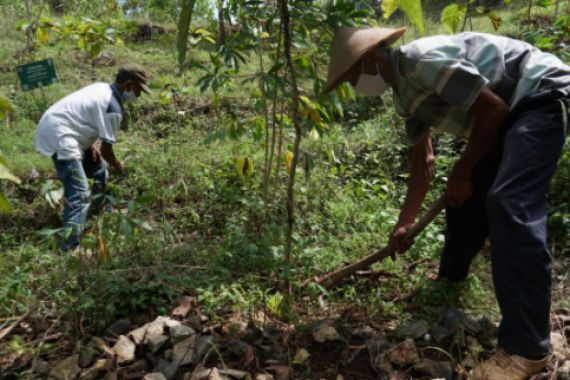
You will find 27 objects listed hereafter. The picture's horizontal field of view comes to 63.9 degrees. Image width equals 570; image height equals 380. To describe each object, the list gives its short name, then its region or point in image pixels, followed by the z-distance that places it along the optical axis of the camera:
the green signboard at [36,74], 4.09
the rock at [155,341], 1.93
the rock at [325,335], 1.92
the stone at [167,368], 1.81
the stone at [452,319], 1.94
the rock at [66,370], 1.80
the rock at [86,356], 1.88
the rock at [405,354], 1.78
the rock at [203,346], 1.89
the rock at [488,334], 1.90
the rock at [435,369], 1.70
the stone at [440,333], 1.90
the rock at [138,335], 1.96
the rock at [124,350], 1.90
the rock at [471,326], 1.93
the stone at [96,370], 1.81
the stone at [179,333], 1.96
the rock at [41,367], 1.86
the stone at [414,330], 1.93
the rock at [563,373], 1.61
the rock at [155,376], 1.75
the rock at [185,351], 1.87
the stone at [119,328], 2.05
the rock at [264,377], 1.78
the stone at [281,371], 1.78
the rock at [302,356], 1.84
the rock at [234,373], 1.77
